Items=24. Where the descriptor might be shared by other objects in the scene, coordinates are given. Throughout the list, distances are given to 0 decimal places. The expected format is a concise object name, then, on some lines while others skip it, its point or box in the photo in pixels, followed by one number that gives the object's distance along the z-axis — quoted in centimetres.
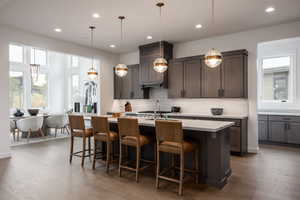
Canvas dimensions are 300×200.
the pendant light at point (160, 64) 355
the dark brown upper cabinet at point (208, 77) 460
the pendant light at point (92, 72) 454
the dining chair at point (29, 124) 602
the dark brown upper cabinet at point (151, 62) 575
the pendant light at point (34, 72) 805
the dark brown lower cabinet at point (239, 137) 438
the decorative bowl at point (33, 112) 689
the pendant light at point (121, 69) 402
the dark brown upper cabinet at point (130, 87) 652
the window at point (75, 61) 944
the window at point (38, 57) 883
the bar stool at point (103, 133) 342
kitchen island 276
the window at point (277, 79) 561
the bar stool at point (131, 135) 303
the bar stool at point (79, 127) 377
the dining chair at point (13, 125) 628
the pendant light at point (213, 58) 297
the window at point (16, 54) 811
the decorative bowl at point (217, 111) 496
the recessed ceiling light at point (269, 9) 366
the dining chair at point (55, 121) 691
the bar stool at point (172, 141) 258
